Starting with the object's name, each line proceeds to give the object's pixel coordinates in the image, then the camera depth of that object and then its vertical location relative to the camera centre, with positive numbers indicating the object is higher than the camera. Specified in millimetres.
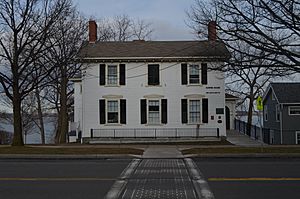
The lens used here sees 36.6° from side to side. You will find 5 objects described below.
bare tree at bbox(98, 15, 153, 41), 50006 +10079
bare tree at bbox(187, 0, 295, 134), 22219 +4276
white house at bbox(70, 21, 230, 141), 35281 +1989
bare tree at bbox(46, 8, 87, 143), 30355 +4991
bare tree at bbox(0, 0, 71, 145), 24656 +4654
